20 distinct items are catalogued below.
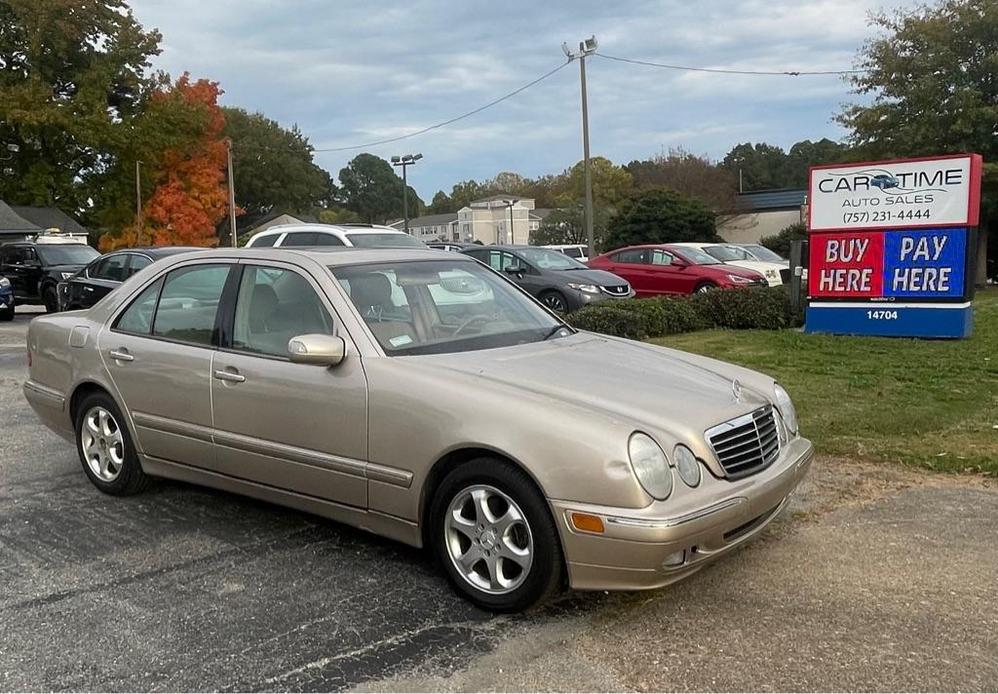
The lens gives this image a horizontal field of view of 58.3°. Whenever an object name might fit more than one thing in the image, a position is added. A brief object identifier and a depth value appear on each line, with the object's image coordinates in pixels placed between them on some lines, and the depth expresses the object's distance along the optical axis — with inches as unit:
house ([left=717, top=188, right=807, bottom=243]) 2071.9
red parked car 708.7
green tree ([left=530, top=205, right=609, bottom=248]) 2468.6
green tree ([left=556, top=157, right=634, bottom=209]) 3105.3
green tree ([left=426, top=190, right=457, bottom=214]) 5575.8
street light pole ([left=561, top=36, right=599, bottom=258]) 1117.1
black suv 769.6
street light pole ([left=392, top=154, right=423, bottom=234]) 1638.8
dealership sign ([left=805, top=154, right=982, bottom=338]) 449.1
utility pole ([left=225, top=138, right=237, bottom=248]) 1674.5
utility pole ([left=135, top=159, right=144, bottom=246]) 1865.2
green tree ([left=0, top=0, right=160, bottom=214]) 1732.3
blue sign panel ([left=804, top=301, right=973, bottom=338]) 455.8
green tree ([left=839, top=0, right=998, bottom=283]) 1059.9
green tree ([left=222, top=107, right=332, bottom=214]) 3356.3
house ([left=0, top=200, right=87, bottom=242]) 1592.0
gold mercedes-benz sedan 136.8
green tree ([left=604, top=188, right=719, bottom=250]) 1798.7
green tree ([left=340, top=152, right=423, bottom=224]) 5861.2
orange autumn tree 1859.0
